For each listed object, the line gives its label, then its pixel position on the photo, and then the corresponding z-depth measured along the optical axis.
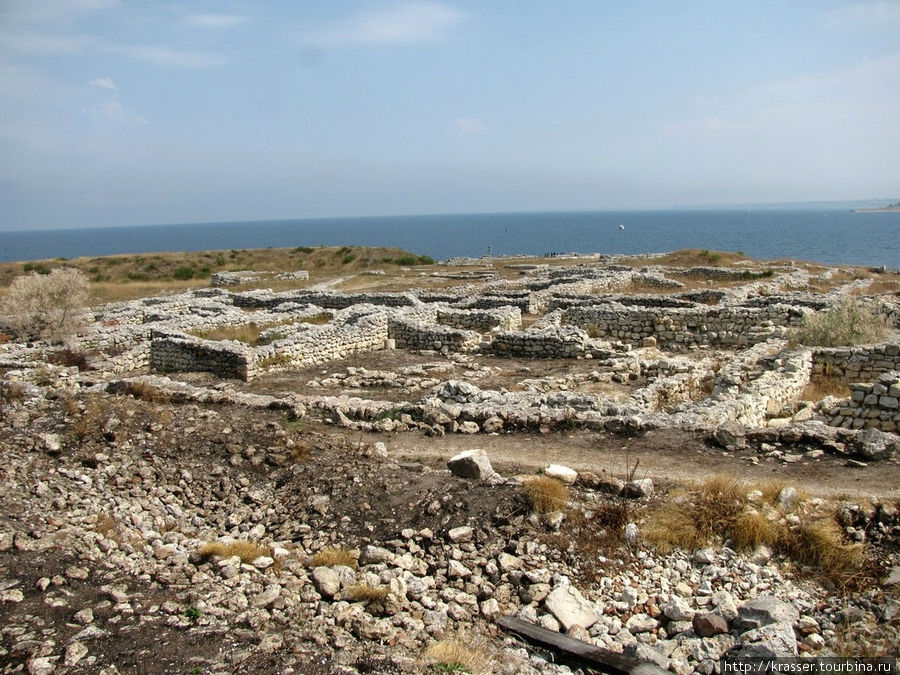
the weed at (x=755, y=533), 6.25
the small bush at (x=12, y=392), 11.62
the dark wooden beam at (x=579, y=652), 4.88
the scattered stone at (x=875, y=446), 8.09
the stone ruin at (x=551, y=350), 10.82
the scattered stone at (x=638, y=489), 7.29
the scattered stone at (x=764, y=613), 5.12
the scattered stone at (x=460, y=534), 6.72
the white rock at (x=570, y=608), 5.51
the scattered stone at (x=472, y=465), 7.96
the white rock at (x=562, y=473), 7.83
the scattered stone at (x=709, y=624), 5.27
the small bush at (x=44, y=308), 19.72
